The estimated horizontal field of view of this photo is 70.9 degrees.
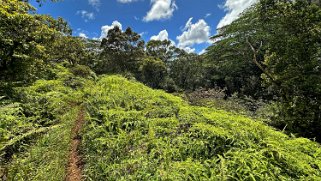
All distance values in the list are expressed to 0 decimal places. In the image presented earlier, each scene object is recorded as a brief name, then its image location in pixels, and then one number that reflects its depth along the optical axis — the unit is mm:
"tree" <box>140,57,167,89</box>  27406
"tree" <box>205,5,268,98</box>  19734
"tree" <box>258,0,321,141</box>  8531
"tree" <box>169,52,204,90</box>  31094
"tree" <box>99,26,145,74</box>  27891
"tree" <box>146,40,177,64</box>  31203
